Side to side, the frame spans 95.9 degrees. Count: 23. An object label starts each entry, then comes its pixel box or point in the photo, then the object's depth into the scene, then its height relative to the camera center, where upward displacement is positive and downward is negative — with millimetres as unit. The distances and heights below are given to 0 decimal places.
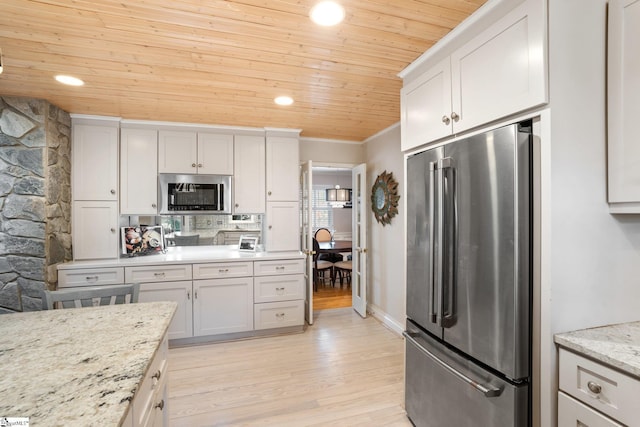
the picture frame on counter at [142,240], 3178 -302
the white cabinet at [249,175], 3430 +463
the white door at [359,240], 3822 -372
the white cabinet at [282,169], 3508 +544
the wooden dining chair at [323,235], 6324 -490
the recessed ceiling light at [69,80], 2125 +1007
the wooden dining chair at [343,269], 5033 -1015
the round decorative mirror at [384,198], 3361 +189
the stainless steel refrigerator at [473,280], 1194 -323
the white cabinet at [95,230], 2945 -165
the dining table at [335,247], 4992 -609
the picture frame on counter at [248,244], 3607 -383
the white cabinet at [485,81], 1166 +653
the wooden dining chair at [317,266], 5073 -962
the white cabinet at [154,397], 953 -704
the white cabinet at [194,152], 3223 +700
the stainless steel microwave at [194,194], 3229 +226
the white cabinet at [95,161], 2955 +555
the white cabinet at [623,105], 1176 +447
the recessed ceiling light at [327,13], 1384 +997
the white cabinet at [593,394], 979 -663
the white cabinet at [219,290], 2895 -827
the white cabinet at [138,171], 3111 +461
